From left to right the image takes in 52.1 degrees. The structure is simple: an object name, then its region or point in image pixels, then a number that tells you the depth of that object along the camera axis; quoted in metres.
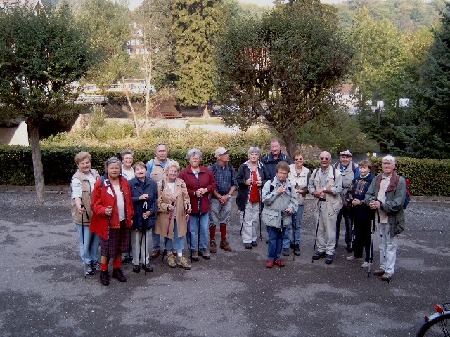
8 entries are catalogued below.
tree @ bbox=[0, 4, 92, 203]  9.79
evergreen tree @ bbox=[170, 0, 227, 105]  37.03
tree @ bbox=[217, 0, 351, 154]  10.69
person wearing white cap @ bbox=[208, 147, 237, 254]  7.65
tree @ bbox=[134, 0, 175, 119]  28.42
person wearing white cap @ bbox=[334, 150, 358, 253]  7.30
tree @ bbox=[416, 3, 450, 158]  13.17
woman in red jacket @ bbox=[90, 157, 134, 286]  6.16
